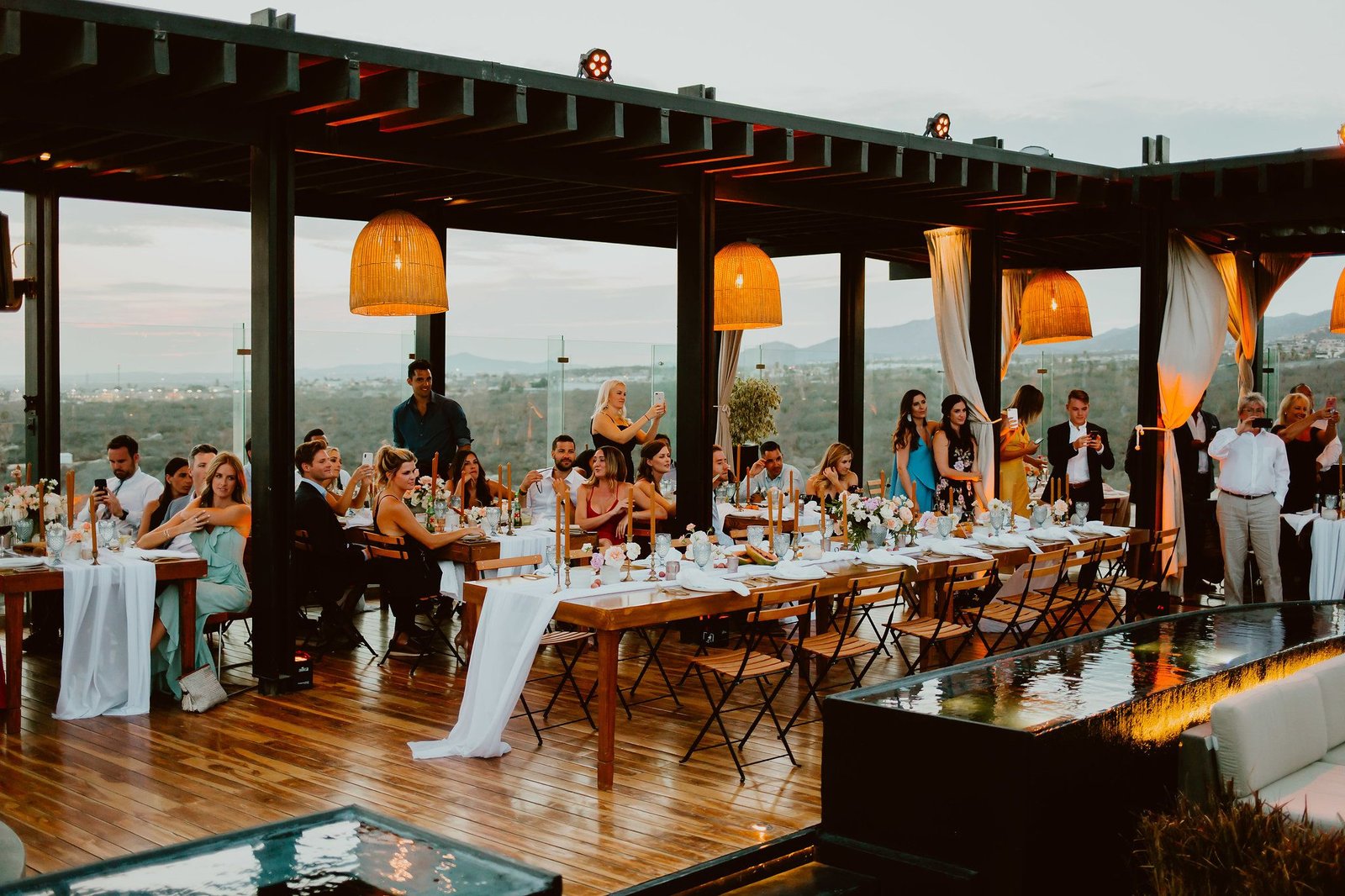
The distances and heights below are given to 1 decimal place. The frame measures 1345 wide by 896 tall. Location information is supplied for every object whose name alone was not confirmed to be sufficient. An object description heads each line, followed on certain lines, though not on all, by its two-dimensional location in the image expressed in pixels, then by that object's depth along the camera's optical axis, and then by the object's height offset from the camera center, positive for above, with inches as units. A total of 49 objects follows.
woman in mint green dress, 279.6 -35.0
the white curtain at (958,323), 417.4 +23.6
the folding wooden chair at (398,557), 312.0 -40.2
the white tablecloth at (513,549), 321.7 -39.7
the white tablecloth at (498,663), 232.2 -48.8
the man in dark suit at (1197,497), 439.5 -33.8
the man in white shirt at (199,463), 338.0 -18.7
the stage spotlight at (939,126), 403.5 +83.9
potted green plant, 530.3 -6.0
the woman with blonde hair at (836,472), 363.9 -21.4
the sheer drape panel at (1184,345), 418.9 +16.8
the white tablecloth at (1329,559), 367.9 -45.4
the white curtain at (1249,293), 490.9 +40.2
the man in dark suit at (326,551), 321.4 -39.4
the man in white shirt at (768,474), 423.8 -26.1
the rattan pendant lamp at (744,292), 400.2 +31.6
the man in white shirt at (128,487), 343.3 -25.5
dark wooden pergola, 255.0 +60.0
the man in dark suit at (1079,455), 417.7 -18.8
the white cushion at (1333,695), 181.6 -41.8
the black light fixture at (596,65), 320.5 +81.2
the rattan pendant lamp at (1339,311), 442.0 +29.6
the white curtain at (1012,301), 538.0 +39.5
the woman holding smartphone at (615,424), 387.9 -8.9
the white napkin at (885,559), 286.7 -36.4
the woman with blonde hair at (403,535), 311.0 -34.3
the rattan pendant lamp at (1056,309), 478.9 +32.1
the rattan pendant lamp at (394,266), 313.1 +30.5
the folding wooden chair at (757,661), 228.2 -48.0
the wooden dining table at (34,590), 252.1 -43.0
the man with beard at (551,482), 389.7 -26.8
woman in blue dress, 394.6 -17.3
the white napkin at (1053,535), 345.5 -37.0
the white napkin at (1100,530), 361.4 -37.3
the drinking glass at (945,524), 330.3 -32.8
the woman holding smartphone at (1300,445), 407.8 -15.1
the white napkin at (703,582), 244.1 -35.8
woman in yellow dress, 422.6 -21.6
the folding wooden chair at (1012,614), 300.0 -51.0
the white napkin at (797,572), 261.7 -35.9
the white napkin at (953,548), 312.3 -37.2
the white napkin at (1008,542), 329.1 -37.0
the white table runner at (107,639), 263.1 -50.8
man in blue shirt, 410.3 -10.2
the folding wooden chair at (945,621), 278.8 -49.6
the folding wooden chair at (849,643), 247.0 -48.1
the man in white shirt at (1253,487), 375.9 -25.9
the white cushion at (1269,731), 154.9 -41.8
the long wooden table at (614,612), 217.5 -38.4
